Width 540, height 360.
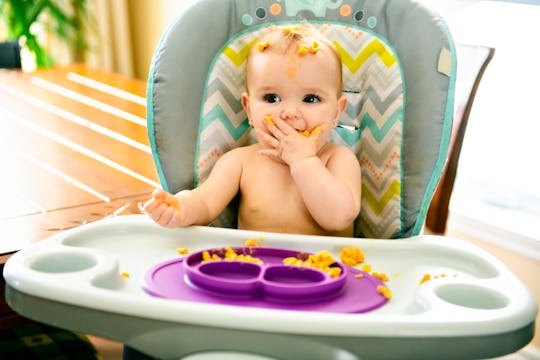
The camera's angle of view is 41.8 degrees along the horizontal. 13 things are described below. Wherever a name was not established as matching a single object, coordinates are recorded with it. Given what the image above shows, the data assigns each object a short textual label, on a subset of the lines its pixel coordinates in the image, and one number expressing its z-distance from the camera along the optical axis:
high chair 0.72
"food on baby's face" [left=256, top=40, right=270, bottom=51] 1.04
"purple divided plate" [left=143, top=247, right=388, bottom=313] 0.81
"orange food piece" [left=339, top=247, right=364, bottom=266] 0.95
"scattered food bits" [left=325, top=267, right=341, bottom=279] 0.85
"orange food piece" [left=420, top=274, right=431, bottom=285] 0.90
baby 1.00
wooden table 1.35
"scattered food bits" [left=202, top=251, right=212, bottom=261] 0.89
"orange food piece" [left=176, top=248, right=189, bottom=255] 0.97
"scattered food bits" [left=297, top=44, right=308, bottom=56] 1.00
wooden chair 1.53
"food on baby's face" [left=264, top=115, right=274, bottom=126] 1.02
